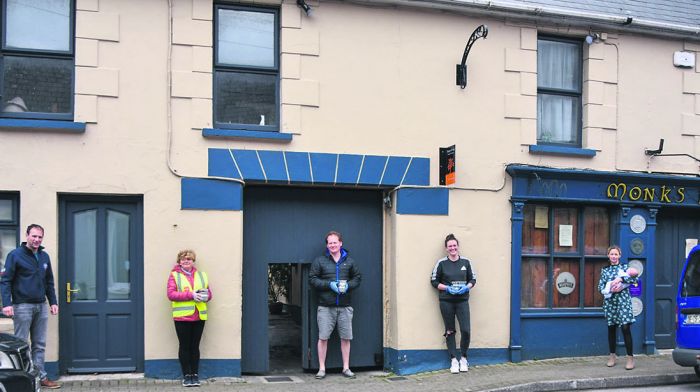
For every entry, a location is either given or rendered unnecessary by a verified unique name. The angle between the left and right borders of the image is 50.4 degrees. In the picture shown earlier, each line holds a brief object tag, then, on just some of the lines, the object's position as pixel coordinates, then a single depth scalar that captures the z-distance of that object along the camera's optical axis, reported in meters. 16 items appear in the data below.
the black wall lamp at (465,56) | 10.17
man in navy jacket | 8.52
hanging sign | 10.27
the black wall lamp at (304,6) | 10.03
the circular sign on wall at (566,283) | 11.32
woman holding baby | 10.32
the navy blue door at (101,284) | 9.45
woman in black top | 10.26
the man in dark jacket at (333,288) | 9.97
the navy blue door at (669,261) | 11.86
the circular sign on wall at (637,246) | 11.51
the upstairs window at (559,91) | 11.38
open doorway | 11.13
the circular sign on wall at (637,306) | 11.48
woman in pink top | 9.17
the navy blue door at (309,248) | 10.19
